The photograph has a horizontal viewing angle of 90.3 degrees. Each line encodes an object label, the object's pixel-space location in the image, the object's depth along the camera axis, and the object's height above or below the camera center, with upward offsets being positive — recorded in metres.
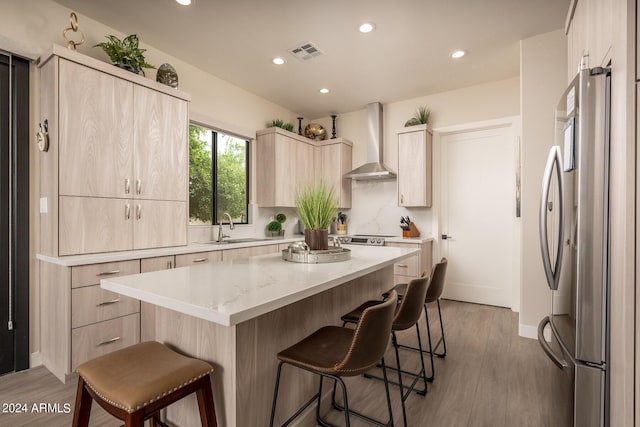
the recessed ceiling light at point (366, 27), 2.77 +1.62
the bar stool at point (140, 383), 1.03 -0.59
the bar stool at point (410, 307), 1.64 -0.51
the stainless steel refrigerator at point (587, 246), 1.28 -0.15
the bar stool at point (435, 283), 2.12 -0.49
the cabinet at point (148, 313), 2.51 -0.81
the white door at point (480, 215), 4.00 -0.05
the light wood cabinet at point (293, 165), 4.34 +0.69
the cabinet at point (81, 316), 2.14 -0.75
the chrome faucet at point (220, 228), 3.69 -0.21
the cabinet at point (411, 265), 4.02 -0.70
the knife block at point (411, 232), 4.46 -0.29
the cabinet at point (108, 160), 2.25 +0.41
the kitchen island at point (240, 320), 1.09 -0.49
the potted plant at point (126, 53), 2.57 +1.31
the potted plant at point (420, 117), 4.36 +1.31
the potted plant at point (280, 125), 4.50 +1.24
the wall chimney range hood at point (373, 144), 4.69 +1.01
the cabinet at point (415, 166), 4.26 +0.61
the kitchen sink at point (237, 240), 3.56 -0.36
